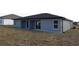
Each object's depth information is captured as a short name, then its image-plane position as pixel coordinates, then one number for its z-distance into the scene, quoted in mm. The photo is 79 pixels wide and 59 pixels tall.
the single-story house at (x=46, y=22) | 10595
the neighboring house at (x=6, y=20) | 21668
